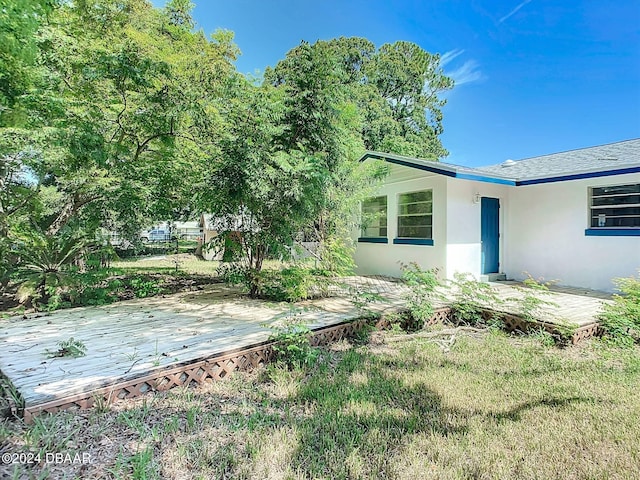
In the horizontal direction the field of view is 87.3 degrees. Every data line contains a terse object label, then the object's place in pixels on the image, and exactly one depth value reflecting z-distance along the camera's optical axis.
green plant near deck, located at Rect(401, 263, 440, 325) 4.93
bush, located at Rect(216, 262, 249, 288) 6.24
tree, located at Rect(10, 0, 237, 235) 5.48
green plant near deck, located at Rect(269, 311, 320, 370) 3.67
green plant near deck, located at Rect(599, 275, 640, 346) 4.48
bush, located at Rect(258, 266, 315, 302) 6.06
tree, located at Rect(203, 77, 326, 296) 5.39
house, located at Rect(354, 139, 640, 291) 6.88
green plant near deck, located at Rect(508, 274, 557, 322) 4.73
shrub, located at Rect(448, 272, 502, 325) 5.31
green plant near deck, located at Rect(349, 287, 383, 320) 4.93
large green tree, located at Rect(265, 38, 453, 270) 5.80
